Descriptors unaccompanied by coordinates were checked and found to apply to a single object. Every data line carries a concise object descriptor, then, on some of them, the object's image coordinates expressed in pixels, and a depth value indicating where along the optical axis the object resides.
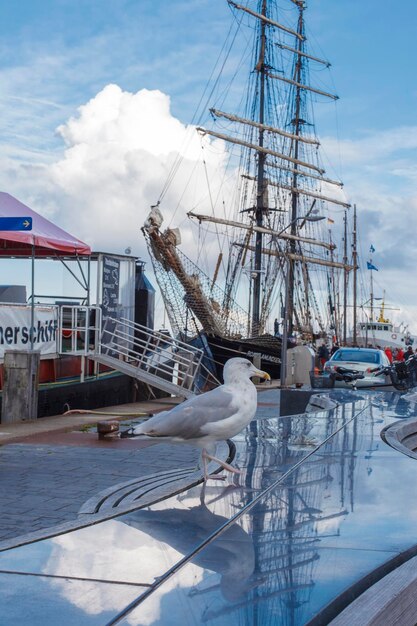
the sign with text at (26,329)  16.11
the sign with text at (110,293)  20.73
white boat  88.62
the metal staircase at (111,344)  18.88
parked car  22.58
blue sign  14.67
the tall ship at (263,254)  37.00
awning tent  16.61
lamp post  25.97
